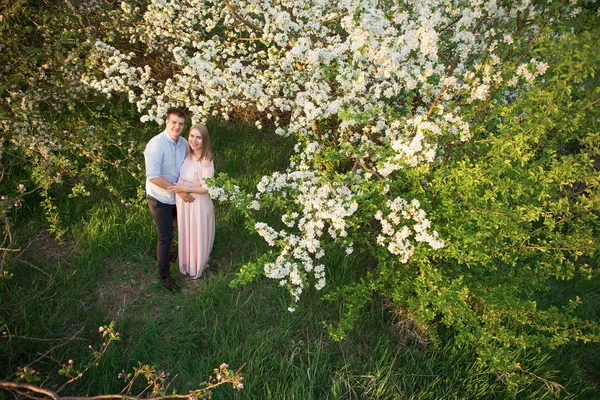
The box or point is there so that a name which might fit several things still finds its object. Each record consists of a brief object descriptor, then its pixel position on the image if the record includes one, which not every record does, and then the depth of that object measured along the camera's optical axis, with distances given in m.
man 4.00
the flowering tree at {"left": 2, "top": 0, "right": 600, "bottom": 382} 3.07
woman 4.20
